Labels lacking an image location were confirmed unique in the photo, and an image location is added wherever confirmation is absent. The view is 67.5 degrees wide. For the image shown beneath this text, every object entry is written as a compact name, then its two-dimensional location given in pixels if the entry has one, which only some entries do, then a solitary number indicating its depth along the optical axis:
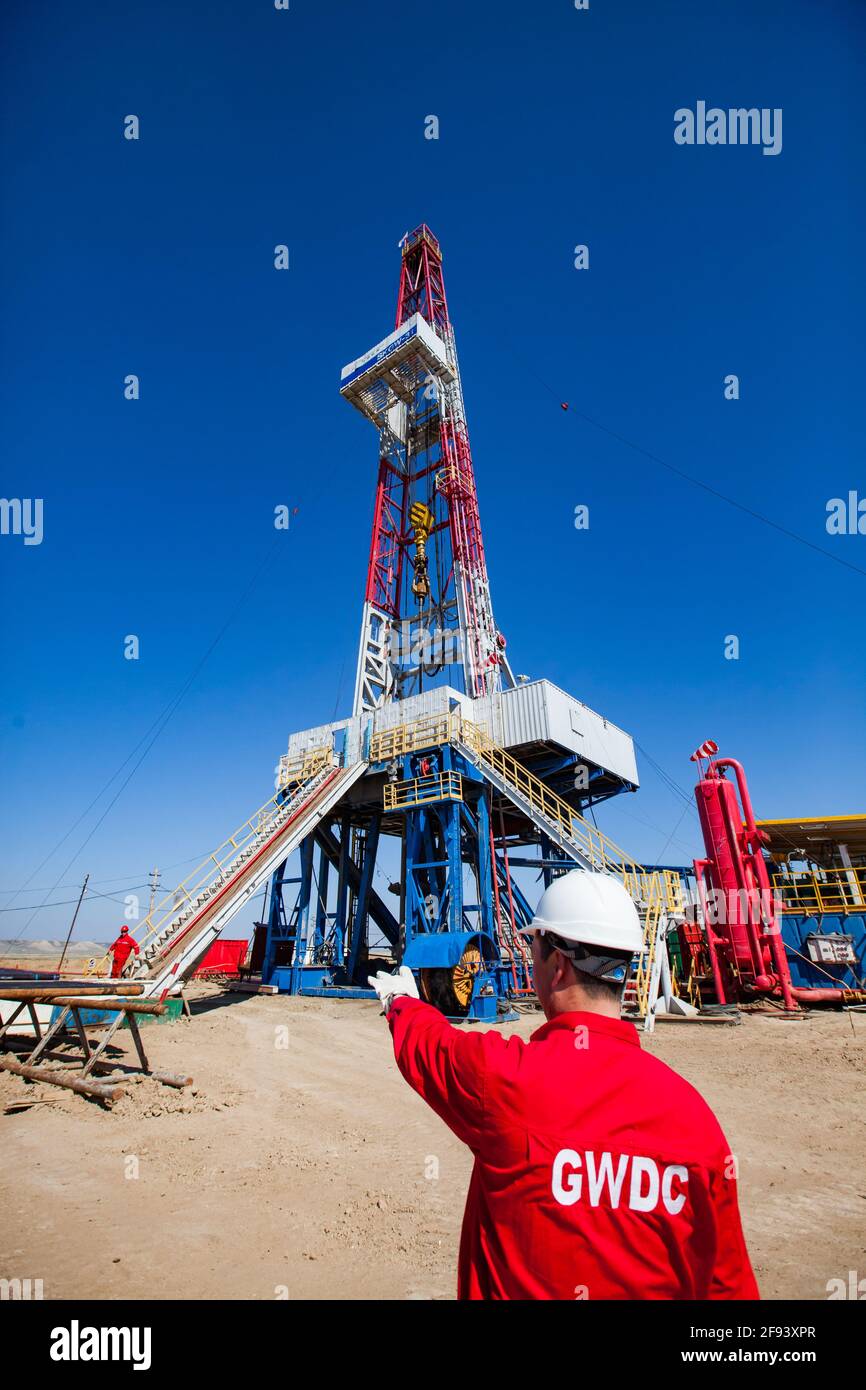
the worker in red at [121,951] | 12.91
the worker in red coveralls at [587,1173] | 1.46
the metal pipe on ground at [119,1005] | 7.82
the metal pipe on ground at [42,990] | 8.48
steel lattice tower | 23.12
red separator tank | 15.32
